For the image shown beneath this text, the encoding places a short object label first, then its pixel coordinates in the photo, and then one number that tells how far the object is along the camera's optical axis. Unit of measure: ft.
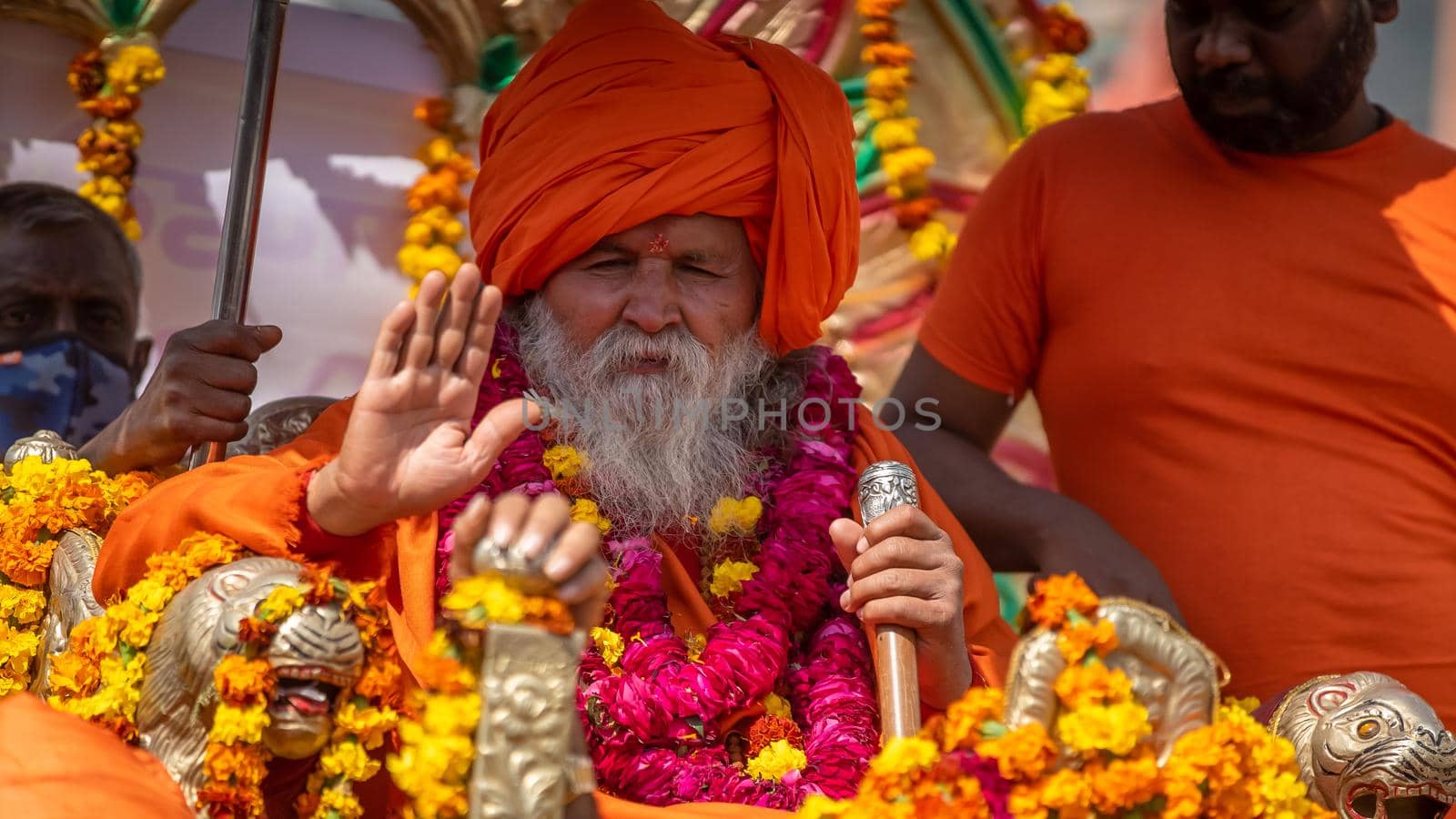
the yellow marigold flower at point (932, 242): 15.43
